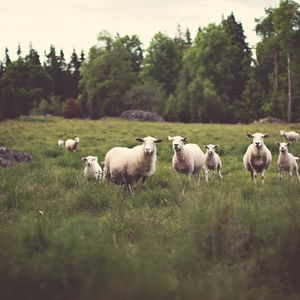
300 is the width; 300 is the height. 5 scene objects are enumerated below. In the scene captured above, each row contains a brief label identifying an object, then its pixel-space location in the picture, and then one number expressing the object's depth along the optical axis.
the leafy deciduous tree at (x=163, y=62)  66.19
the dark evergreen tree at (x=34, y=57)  76.32
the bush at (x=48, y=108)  64.75
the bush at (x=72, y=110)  54.53
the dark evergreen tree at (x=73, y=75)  84.24
